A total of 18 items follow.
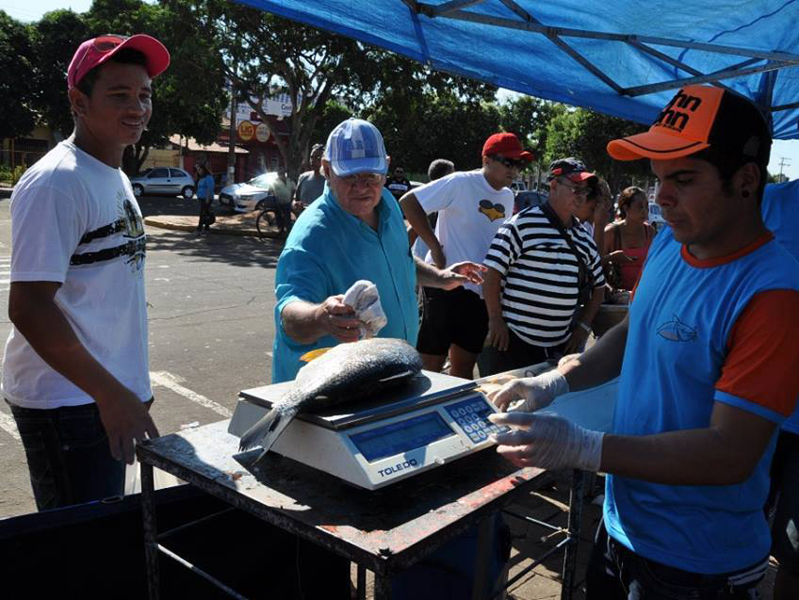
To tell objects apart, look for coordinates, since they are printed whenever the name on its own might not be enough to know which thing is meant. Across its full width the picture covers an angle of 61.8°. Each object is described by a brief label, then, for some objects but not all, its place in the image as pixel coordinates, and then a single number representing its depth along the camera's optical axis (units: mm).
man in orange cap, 1417
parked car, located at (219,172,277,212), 23016
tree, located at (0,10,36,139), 32719
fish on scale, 1541
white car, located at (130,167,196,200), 30859
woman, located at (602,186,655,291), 5855
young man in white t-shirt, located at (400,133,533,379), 4578
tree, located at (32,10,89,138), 33344
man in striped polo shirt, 3928
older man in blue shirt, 2348
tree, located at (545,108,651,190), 33594
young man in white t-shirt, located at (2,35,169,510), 1919
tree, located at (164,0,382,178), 17000
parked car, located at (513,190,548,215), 19031
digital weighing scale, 1457
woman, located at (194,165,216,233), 17172
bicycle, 17469
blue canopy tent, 3258
